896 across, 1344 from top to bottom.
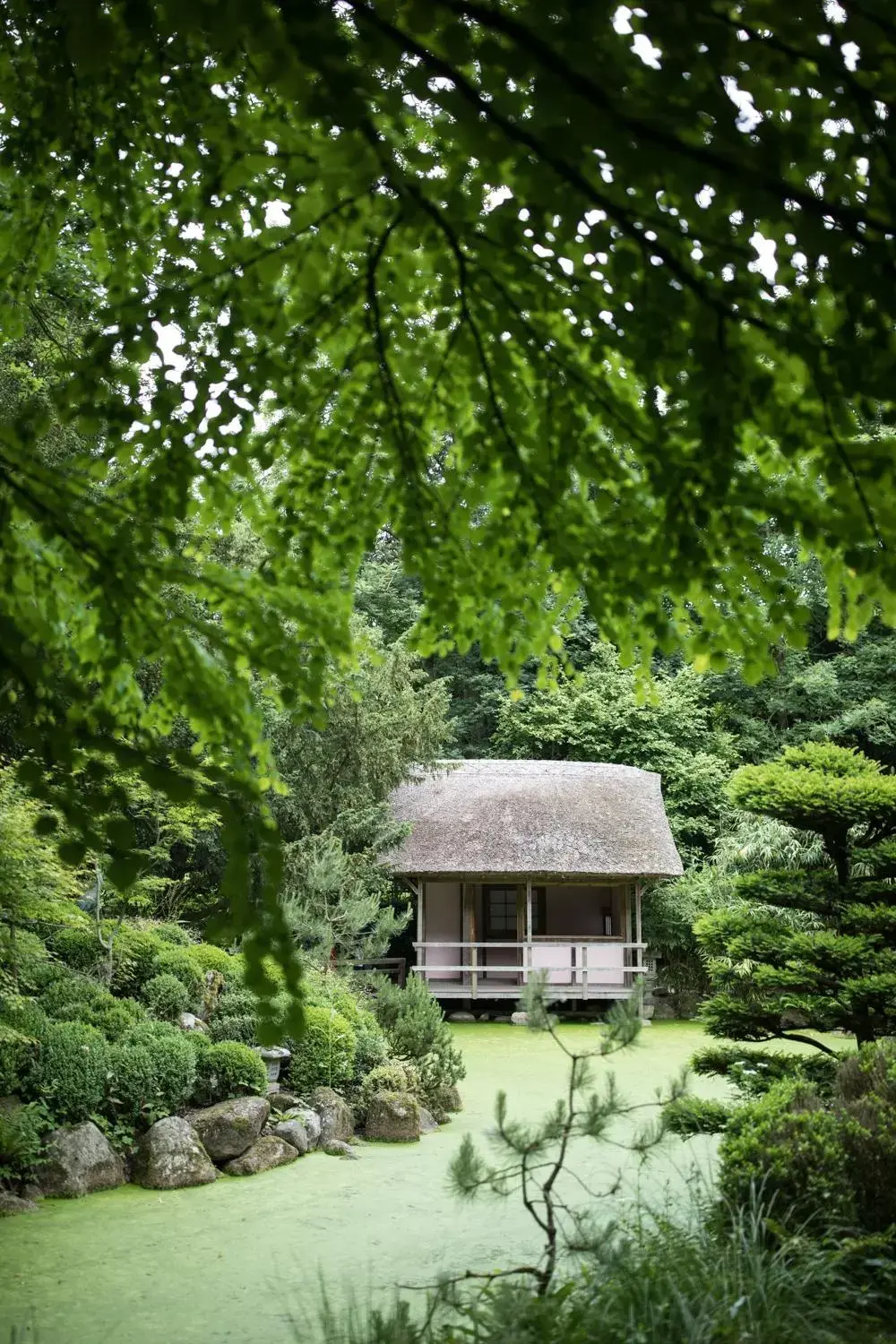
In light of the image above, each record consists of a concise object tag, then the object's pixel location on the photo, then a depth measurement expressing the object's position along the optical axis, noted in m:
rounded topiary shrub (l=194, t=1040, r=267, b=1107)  8.30
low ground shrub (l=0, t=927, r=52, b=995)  6.46
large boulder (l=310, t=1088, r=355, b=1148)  8.59
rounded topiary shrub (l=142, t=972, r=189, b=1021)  8.85
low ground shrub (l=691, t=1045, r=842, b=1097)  6.07
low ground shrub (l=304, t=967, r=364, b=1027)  9.91
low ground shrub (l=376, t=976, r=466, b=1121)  9.72
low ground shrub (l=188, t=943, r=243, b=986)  9.73
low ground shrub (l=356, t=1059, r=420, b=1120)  9.24
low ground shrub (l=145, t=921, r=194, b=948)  10.31
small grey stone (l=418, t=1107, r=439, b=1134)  9.05
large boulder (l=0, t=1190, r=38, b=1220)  6.49
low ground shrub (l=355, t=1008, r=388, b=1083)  9.70
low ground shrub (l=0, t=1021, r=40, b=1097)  6.99
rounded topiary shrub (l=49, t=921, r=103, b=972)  8.98
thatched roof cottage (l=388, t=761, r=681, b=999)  16.55
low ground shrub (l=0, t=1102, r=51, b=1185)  6.70
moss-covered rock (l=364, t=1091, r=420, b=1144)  8.70
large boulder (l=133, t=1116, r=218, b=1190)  7.23
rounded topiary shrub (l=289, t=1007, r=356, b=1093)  9.14
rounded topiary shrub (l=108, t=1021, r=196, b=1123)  7.67
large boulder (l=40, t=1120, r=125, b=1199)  6.88
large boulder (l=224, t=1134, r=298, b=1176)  7.62
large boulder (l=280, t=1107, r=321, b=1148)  8.43
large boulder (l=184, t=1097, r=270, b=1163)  7.77
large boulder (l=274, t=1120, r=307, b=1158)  8.17
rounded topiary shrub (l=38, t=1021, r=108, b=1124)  7.27
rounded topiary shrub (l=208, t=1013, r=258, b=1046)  8.86
